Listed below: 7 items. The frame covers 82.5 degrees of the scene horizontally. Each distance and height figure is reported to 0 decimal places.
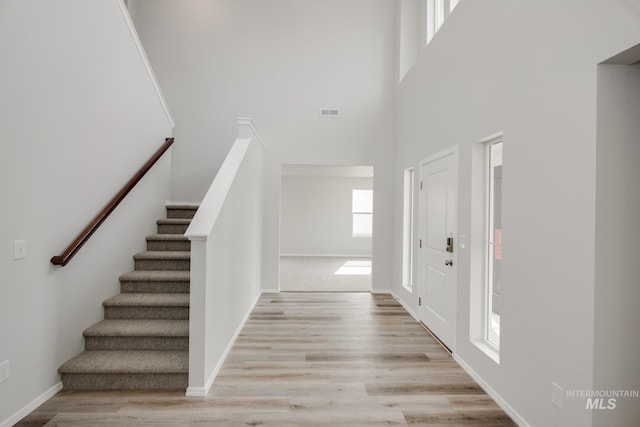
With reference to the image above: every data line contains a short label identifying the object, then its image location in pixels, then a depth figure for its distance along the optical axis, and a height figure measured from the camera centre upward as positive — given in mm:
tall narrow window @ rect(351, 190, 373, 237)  11109 +12
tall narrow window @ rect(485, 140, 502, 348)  2928 -244
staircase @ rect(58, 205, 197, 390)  2680 -996
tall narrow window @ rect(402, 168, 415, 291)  5414 -273
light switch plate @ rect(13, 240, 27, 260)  2203 -241
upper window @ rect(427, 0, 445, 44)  4758 +2648
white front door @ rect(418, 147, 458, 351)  3490 -328
